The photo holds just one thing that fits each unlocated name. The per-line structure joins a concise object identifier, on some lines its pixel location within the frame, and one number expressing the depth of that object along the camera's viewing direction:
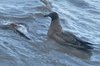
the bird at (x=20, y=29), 11.49
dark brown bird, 10.53
